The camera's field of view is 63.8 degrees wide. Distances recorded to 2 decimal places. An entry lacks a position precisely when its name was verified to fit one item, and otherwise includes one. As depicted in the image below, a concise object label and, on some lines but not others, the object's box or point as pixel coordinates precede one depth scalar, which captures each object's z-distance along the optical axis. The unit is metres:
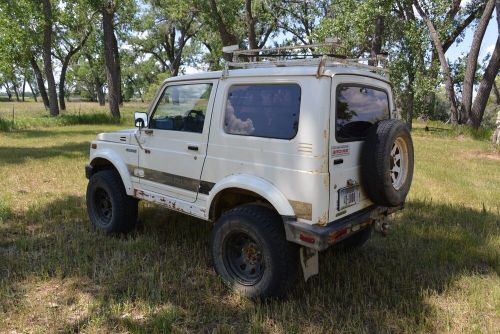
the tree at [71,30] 28.17
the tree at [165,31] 32.31
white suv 3.24
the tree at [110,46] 22.06
